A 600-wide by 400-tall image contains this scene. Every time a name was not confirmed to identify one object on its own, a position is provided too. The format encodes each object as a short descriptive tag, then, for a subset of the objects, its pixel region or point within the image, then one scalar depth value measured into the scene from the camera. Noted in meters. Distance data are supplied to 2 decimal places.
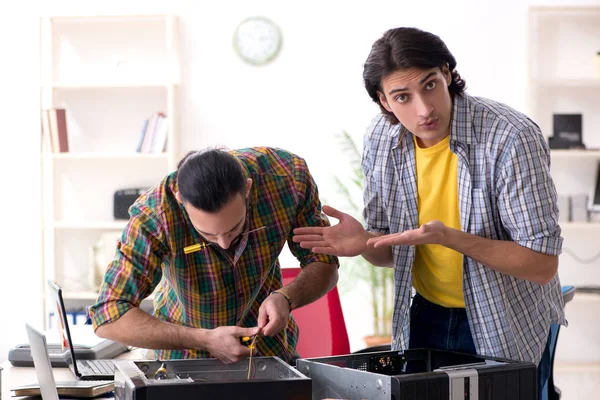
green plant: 4.79
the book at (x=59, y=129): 4.96
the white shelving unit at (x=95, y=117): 5.16
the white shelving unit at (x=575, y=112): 4.98
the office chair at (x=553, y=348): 2.33
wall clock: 5.10
